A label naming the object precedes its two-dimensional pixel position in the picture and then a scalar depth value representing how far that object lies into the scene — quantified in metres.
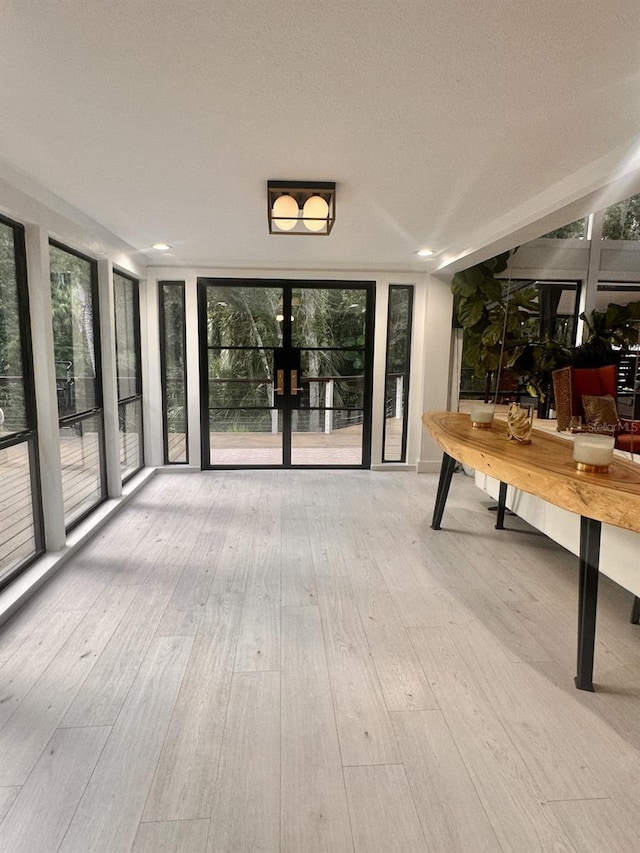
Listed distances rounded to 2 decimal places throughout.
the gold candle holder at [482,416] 3.22
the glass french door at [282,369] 5.28
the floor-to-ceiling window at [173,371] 5.17
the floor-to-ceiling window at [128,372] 4.50
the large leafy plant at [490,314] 4.83
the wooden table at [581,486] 1.73
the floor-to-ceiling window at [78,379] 3.28
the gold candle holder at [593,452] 1.99
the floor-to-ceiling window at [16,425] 2.62
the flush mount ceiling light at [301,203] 2.56
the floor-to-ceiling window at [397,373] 5.41
